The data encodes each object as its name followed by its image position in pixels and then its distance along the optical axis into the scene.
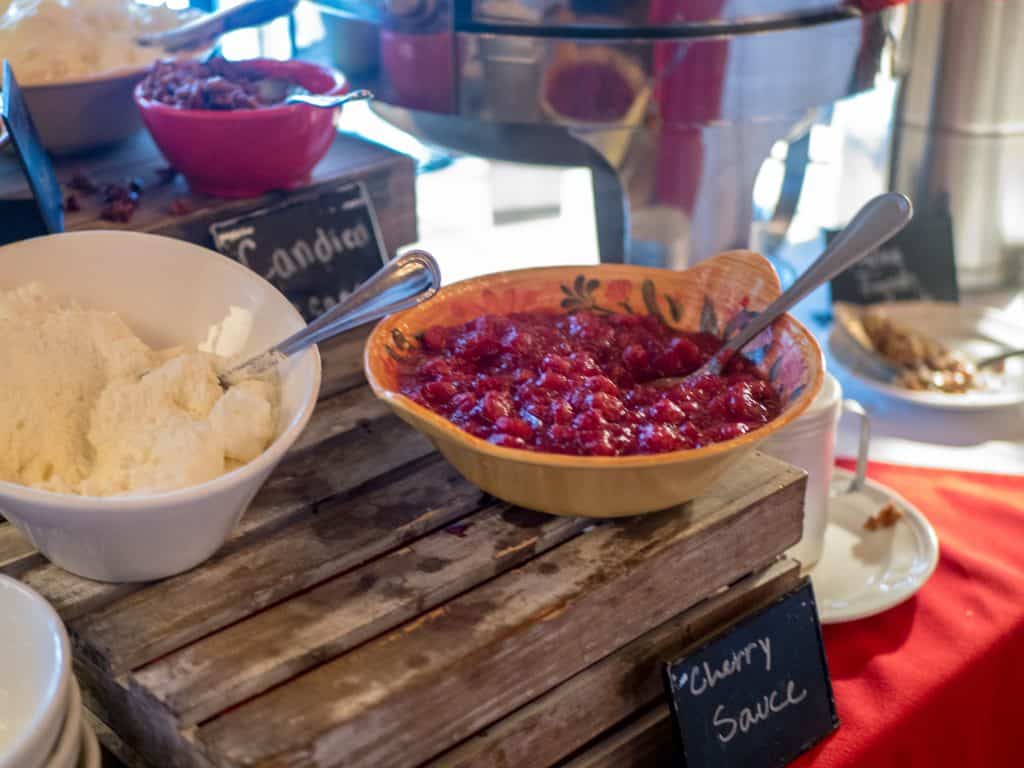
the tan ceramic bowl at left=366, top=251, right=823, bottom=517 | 0.66
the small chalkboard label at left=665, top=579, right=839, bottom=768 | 0.73
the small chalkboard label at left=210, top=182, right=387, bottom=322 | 1.02
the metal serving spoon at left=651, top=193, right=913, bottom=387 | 0.78
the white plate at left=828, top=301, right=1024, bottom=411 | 1.32
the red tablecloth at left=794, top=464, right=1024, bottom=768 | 0.83
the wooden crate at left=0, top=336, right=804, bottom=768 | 0.62
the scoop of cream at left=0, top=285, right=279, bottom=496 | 0.67
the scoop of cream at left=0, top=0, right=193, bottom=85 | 1.03
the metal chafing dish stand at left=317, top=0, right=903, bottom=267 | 1.14
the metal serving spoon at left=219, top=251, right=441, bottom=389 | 0.74
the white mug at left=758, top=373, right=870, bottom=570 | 0.90
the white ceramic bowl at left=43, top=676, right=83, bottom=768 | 0.57
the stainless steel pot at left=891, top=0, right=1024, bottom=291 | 1.67
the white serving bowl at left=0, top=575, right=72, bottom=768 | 0.56
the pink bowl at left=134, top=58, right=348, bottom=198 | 0.98
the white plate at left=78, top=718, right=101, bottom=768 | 0.63
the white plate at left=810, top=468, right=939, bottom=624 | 0.93
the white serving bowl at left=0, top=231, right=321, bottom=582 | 0.63
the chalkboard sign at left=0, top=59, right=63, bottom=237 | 0.83
